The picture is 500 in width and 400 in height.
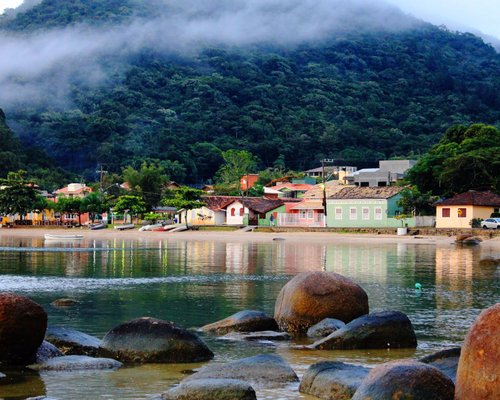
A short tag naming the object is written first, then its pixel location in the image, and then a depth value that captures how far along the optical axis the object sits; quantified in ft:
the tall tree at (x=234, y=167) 487.20
